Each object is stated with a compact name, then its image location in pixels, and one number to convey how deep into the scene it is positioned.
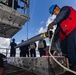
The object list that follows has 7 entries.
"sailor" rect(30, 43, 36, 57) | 4.67
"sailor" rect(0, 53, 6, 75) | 1.13
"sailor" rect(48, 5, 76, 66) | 1.29
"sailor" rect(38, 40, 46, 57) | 4.26
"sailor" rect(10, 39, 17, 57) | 5.75
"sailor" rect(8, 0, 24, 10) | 2.39
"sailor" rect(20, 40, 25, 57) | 5.09
